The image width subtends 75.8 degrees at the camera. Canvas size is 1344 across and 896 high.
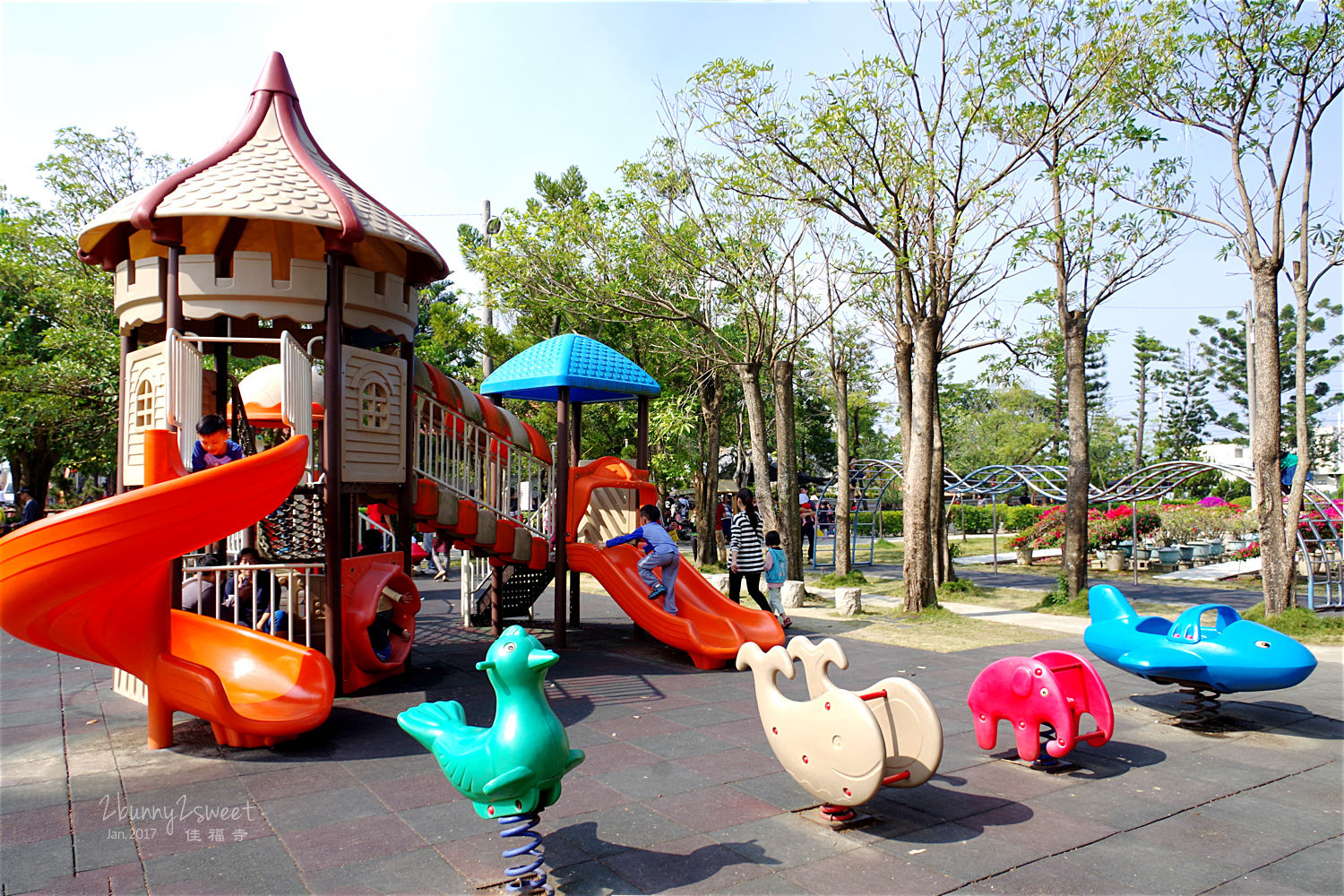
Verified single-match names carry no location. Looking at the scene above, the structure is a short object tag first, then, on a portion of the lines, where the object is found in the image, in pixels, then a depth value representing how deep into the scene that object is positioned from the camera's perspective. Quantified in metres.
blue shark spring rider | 6.26
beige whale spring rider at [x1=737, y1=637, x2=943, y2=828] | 4.34
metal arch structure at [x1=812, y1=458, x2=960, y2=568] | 21.34
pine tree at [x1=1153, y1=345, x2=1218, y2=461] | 59.44
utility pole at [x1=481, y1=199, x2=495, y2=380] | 24.73
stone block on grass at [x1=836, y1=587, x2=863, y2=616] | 13.38
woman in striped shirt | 11.12
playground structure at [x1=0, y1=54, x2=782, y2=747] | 5.34
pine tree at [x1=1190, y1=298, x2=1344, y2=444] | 47.28
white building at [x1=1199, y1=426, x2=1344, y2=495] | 51.38
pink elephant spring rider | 5.49
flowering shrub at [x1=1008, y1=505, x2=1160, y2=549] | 21.98
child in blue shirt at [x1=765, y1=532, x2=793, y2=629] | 11.75
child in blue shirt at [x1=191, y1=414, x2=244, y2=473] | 6.59
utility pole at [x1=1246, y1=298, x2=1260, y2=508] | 26.26
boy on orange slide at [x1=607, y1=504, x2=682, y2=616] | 9.54
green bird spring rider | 3.66
